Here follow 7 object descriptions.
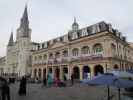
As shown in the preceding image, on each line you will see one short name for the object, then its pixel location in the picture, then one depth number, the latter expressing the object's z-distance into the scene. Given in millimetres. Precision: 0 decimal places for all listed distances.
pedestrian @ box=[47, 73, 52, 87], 13742
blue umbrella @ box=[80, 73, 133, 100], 4120
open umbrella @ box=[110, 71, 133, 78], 5389
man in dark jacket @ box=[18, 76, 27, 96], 9005
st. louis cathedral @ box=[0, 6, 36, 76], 34185
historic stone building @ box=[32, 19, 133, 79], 17831
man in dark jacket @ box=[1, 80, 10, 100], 5949
